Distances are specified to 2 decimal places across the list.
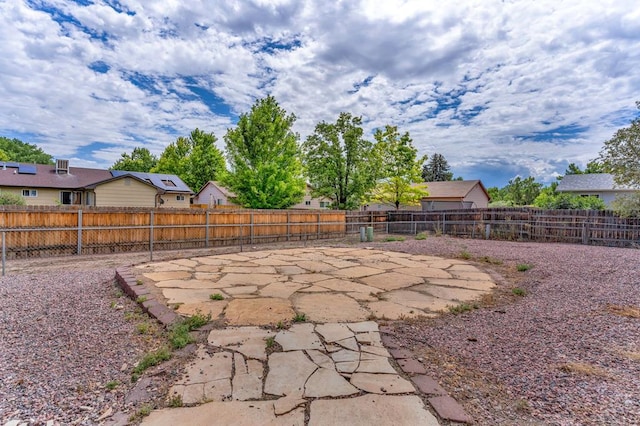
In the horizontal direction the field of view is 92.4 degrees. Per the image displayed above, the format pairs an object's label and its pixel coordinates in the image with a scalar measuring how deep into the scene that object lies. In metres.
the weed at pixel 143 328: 2.84
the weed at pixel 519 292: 4.38
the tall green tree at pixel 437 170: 43.97
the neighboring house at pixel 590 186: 22.38
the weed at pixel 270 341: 2.57
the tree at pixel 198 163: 30.34
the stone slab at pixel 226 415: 1.60
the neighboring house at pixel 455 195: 26.11
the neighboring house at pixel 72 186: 18.33
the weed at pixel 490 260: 7.10
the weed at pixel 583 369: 2.15
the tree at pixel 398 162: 19.89
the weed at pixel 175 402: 1.76
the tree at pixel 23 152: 34.94
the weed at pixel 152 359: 2.17
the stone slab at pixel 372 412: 1.61
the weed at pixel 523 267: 6.18
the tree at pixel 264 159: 15.47
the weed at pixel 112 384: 1.97
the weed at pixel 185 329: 2.54
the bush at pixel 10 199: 11.04
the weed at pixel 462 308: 3.58
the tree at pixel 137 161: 37.56
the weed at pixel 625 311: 3.46
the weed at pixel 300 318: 3.16
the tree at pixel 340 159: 17.47
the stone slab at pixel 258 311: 3.15
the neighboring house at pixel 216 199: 26.81
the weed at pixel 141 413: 1.65
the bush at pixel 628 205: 10.76
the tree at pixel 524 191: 32.00
